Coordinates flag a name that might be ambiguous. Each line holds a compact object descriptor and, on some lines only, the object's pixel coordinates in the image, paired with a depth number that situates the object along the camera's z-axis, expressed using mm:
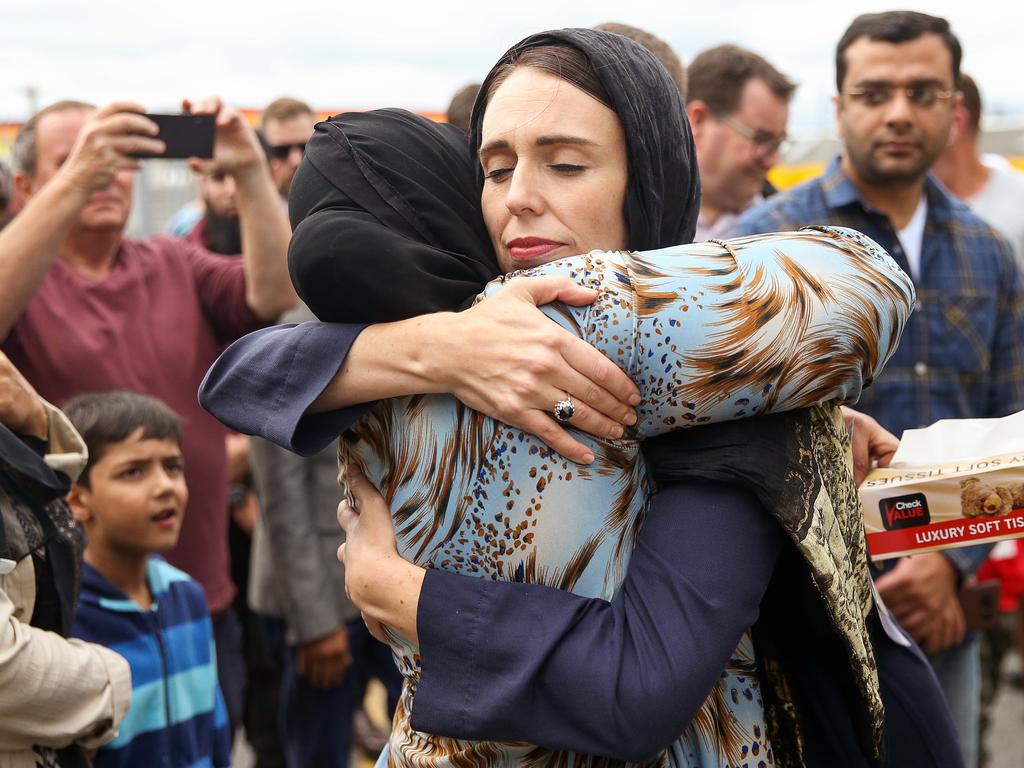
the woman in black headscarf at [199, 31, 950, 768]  1357
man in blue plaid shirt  3127
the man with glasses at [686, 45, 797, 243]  4066
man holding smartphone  3104
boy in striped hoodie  2703
